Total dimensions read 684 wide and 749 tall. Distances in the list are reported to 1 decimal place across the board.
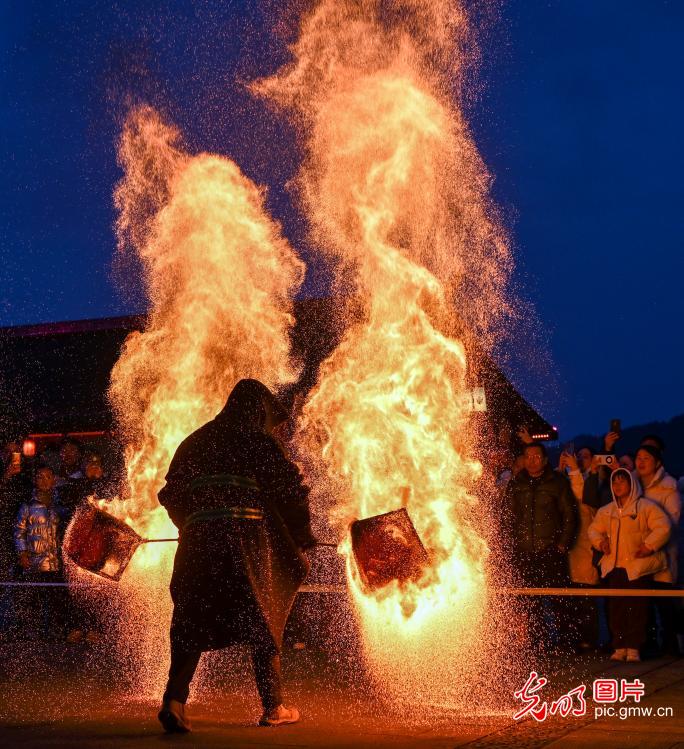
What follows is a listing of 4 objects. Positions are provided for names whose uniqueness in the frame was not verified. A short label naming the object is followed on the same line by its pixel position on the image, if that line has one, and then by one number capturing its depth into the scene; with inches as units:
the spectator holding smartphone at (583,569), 403.9
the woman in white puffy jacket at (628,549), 376.5
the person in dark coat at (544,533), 408.5
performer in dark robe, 257.9
